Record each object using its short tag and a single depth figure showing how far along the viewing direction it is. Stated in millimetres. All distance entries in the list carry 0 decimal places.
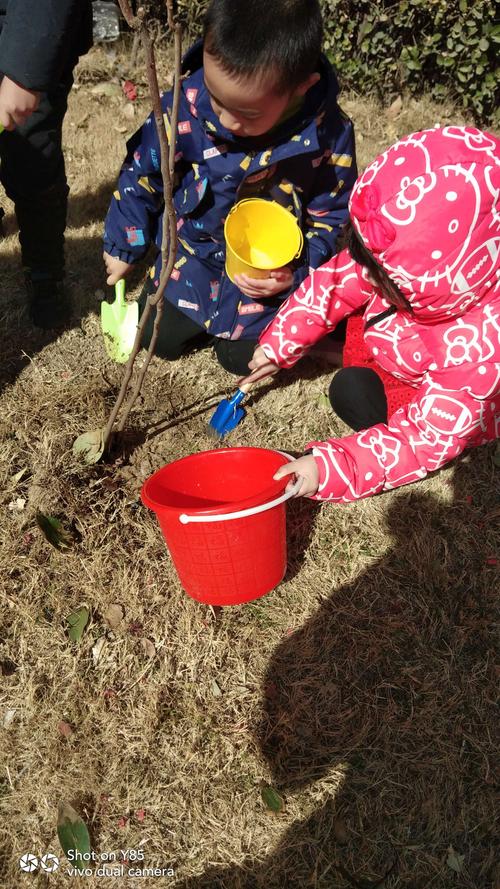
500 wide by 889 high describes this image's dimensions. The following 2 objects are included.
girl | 1456
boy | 1646
